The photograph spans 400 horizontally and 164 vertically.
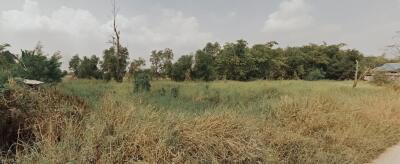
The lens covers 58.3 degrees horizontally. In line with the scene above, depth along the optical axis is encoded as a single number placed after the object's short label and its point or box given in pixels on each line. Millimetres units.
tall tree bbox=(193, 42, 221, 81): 38891
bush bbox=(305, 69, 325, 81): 42219
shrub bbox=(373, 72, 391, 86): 22392
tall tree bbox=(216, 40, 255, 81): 39500
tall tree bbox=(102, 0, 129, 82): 34625
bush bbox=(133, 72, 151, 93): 17589
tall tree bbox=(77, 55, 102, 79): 36969
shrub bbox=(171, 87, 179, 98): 16553
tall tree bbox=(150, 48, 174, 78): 41125
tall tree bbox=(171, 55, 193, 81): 38219
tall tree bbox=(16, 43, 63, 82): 20186
